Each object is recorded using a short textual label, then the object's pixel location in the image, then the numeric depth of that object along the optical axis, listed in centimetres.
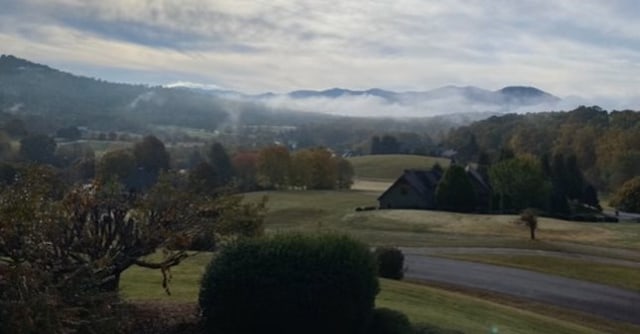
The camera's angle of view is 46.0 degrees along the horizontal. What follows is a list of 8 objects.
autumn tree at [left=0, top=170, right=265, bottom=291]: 1123
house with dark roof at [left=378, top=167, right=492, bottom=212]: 7675
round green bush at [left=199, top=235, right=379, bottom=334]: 1299
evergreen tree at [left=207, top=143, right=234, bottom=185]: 9886
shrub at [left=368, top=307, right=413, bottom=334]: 1412
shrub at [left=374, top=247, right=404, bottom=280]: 2561
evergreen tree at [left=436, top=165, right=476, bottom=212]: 7131
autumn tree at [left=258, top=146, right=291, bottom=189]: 9556
